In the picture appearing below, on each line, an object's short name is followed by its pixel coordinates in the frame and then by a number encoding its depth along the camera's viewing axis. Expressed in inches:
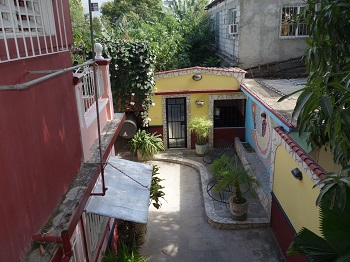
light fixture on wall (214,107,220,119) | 553.1
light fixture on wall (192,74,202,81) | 523.5
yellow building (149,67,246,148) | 523.8
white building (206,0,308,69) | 518.0
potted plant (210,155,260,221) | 335.9
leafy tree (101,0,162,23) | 1286.4
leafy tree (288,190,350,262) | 125.3
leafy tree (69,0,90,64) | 456.1
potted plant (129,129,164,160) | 515.2
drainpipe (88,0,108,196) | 183.9
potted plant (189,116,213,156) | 522.6
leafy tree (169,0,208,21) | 890.5
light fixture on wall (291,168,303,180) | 250.1
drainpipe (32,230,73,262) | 117.8
